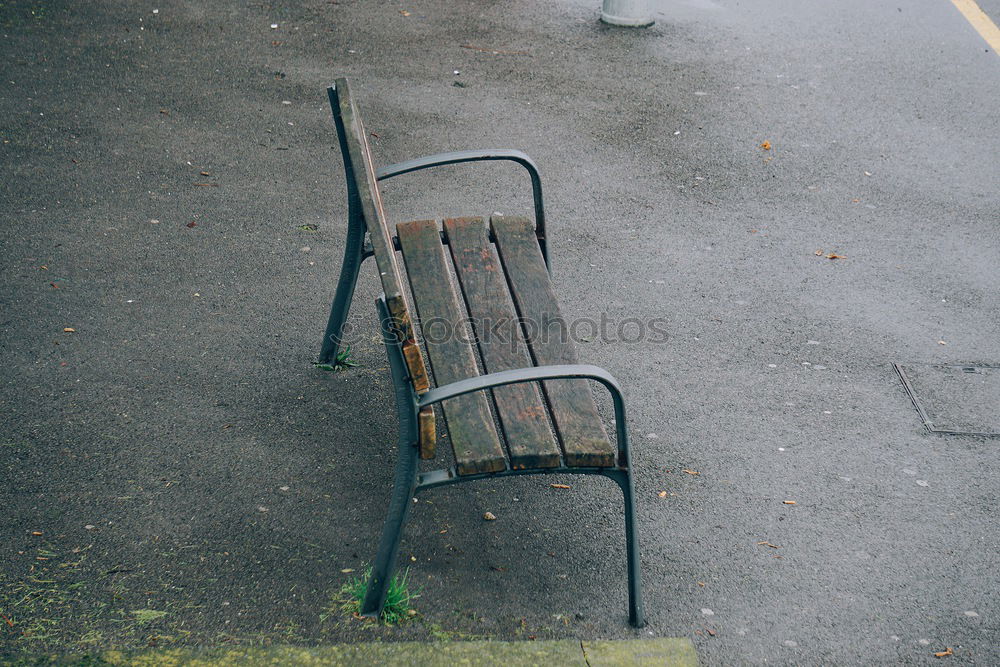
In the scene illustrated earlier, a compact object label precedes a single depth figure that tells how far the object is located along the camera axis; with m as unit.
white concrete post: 8.70
